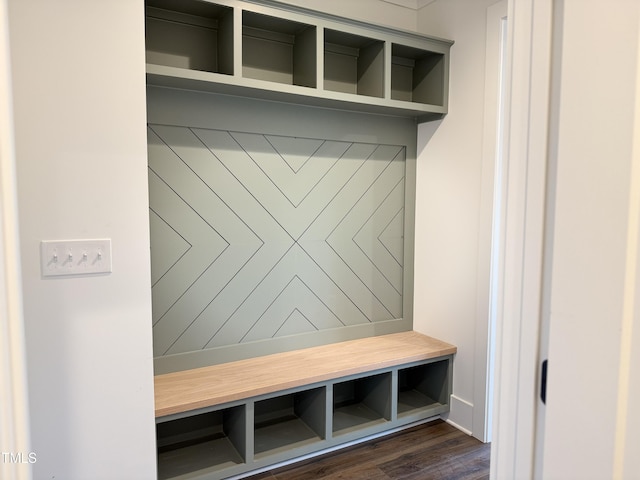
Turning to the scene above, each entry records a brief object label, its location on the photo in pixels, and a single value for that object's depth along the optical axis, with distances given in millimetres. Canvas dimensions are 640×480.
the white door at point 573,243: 597
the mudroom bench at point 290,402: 2221
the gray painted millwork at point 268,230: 2381
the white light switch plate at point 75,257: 1609
